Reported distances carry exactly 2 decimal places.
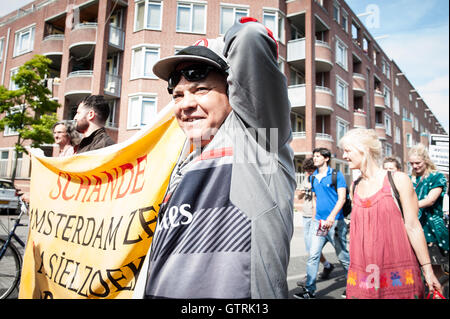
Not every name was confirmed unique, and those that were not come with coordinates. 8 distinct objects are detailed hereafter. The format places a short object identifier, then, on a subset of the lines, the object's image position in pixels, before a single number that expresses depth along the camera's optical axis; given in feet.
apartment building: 56.54
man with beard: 9.43
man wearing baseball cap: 3.63
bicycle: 10.38
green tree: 48.42
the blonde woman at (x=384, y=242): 7.26
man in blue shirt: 13.51
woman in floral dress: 11.23
